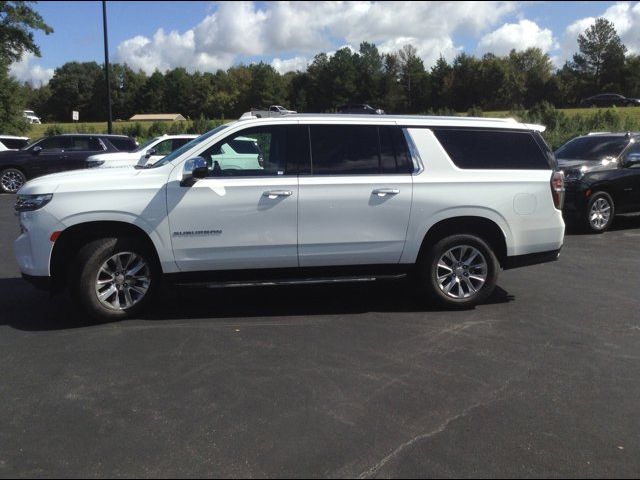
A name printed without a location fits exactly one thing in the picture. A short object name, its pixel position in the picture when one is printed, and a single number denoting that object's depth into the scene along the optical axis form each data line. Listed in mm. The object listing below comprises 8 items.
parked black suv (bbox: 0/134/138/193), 18359
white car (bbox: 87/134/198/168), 15380
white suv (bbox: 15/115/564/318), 5703
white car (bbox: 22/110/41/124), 42262
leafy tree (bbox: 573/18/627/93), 97688
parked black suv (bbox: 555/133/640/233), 11109
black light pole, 26453
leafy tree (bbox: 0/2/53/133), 39656
